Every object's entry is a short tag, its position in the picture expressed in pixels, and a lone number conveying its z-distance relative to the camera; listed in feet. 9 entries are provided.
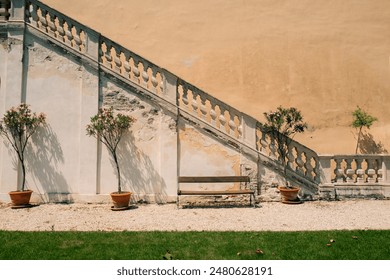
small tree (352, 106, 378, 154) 42.88
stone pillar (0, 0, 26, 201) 29.27
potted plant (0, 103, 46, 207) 27.30
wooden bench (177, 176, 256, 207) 28.14
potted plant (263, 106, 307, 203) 28.35
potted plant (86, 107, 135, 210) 26.84
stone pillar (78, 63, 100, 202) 28.99
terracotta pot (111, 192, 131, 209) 26.61
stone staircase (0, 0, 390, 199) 29.17
